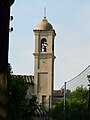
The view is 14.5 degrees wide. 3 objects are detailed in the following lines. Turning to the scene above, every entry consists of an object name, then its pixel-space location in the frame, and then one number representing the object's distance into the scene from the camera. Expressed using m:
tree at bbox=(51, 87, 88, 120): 23.88
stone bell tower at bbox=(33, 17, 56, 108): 50.76
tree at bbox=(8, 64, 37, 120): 15.09
